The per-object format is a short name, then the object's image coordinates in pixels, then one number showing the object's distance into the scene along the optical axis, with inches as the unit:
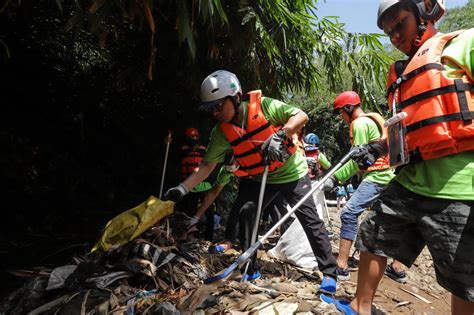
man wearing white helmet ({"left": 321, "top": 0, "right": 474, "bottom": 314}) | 59.4
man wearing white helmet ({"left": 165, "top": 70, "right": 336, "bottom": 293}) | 107.7
